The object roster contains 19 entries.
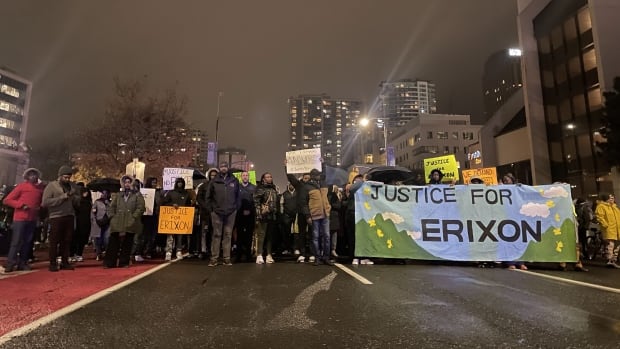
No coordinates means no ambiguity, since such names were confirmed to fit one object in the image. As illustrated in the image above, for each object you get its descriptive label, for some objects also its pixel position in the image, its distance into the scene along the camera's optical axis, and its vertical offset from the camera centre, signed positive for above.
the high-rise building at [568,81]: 28.20 +12.14
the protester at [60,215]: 7.75 +0.33
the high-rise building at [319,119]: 164.62 +47.67
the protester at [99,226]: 10.12 +0.14
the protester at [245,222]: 9.66 +0.23
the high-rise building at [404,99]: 161.75 +55.13
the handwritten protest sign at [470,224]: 8.73 +0.16
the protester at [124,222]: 8.37 +0.20
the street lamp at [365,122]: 34.48 +9.61
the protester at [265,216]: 9.22 +0.36
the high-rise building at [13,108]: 105.06 +33.74
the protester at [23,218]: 7.65 +0.27
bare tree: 27.27 +6.49
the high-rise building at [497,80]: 133.43 +53.43
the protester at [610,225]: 9.55 +0.14
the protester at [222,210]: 8.78 +0.48
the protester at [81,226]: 9.64 +0.13
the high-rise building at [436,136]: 91.38 +22.47
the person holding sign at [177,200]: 9.67 +0.78
